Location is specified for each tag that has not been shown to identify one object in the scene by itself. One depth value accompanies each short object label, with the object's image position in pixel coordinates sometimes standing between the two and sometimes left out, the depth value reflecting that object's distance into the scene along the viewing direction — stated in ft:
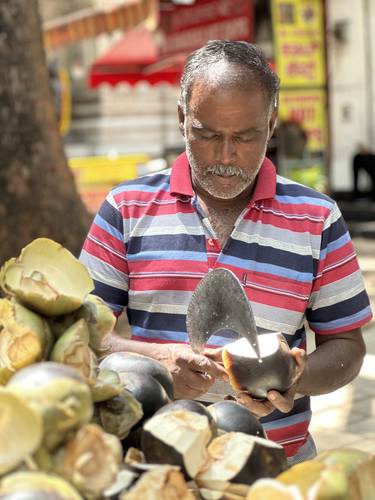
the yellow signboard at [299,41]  36.29
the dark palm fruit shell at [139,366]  6.01
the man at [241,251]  7.32
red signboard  33.76
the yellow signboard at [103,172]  38.96
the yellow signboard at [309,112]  37.40
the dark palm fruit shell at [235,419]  5.65
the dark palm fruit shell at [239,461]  5.08
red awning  45.98
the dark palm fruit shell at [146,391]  5.70
